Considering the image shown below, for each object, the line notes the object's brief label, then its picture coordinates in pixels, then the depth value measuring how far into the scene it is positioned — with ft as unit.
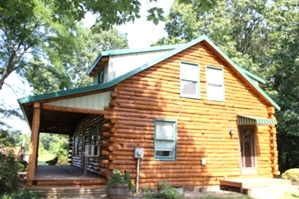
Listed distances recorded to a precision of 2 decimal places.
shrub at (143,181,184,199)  30.56
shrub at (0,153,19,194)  27.91
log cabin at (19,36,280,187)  34.27
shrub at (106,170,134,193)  29.60
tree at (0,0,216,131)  58.44
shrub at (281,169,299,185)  42.43
